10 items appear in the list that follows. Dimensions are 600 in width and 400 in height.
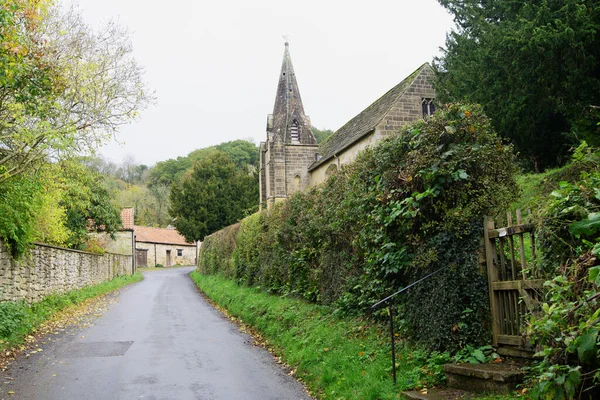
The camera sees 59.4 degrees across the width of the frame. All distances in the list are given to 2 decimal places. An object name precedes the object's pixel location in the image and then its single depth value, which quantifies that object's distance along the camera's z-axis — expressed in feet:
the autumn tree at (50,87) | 33.58
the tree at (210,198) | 175.01
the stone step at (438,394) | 17.78
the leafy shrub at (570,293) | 11.85
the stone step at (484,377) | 17.01
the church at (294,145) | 97.86
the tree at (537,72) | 42.70
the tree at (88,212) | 93.66
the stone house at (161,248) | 212.11
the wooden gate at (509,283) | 18.34
